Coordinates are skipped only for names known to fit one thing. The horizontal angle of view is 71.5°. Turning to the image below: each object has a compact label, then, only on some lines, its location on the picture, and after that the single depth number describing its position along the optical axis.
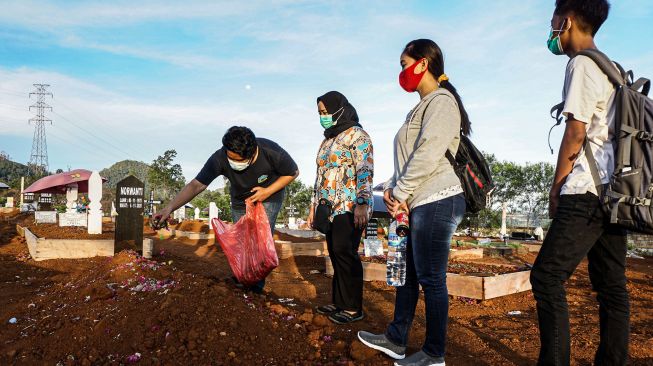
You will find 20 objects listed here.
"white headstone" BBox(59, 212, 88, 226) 13.96
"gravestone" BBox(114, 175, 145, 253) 7.75
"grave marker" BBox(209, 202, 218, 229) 17.18
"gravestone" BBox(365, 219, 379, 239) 8.78
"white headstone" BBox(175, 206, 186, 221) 24.38
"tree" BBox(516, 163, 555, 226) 49.47
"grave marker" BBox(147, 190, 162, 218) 23.65
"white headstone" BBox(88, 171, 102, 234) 11.02
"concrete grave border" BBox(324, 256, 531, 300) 5.12
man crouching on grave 4.27
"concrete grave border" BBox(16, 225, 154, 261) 7.82
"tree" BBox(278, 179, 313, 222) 45.48
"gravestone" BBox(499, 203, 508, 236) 18.32
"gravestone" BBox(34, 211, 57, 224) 17.73
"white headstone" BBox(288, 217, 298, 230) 23.35
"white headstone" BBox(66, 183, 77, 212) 16.58
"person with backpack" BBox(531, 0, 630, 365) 2.10
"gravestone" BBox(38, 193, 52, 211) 21.59
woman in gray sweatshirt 2.53
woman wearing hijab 3.74
